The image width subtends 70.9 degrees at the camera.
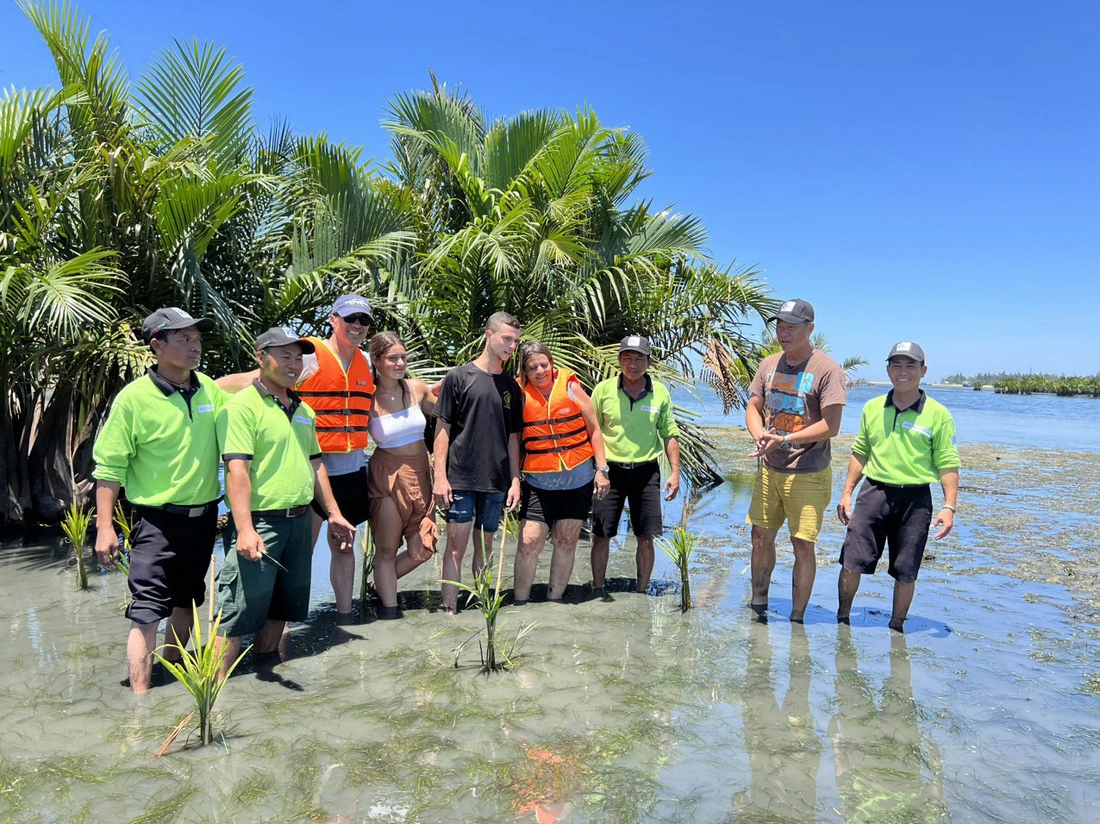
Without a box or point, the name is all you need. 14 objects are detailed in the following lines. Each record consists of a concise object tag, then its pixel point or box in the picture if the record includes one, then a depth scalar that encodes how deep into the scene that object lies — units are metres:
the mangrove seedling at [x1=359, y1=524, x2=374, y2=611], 5.39
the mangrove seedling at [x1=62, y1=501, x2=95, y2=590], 5.65
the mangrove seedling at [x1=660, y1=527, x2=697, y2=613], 5.48
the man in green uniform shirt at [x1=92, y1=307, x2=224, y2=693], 3.70
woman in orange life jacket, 5.30
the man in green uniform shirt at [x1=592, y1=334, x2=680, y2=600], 5.62
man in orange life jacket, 4.70
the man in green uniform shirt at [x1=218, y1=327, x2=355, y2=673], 3.90
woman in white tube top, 4.98
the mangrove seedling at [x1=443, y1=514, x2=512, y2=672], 4.20
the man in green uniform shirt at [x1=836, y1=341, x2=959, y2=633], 4.93
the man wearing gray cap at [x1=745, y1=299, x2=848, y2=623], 5.00
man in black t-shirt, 5.00
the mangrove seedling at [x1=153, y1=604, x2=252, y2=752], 3.20
